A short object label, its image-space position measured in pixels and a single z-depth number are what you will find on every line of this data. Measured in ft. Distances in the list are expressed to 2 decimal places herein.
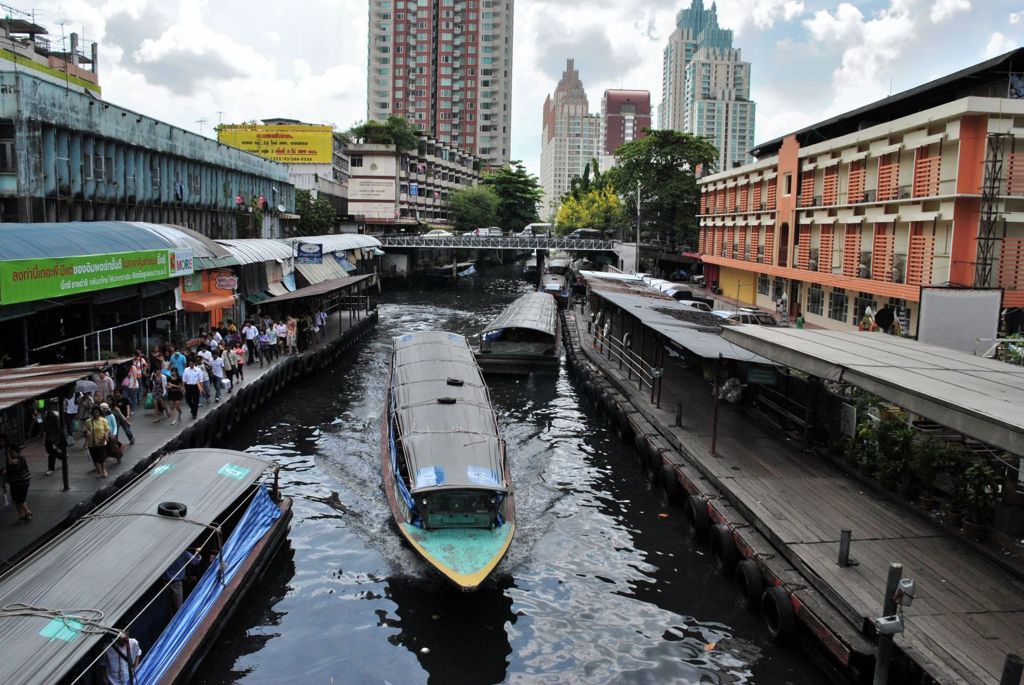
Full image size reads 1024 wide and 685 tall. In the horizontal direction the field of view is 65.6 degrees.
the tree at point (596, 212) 340.18
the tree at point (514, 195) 392.27
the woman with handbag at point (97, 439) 56.44
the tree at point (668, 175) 240.73
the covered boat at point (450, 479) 47.67
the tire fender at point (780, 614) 41.95
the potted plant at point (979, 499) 45.50
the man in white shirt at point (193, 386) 74.79
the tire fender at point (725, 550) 50.57
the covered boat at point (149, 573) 29.35
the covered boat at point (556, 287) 201.87
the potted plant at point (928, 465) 51.06
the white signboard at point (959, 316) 74.54
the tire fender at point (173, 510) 40.09
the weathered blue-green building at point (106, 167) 82.23
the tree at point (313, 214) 239.71
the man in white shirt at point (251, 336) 104.32
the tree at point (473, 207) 363.15
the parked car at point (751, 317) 115.65
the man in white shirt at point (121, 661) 30.83
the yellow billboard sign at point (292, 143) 271.08
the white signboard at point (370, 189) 330.54
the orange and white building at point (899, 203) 95.45
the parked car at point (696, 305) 123.26
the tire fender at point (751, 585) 45.91
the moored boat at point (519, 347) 118.73
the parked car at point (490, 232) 322.75
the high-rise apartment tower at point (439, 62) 502.38
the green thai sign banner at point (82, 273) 58.44
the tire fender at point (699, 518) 55.98
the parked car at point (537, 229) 369.67
